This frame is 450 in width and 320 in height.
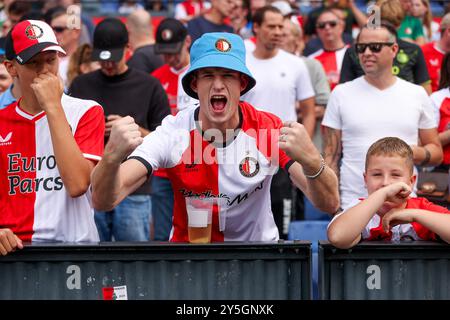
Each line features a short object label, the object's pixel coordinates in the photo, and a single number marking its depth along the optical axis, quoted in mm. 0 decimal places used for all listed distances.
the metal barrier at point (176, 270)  8289
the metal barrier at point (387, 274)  8320
